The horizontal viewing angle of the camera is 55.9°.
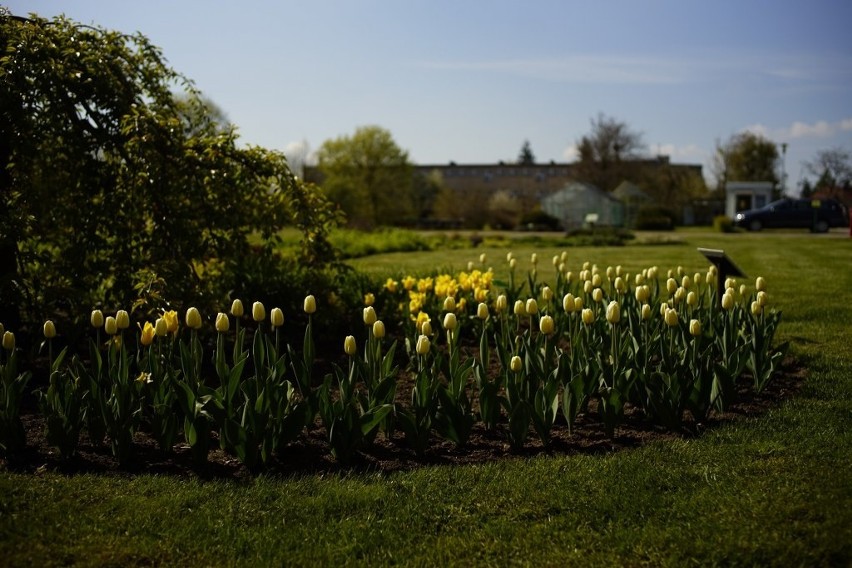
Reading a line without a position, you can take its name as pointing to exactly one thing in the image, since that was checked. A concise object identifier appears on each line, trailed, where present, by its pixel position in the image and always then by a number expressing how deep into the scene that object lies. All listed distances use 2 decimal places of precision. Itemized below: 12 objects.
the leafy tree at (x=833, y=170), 52.56
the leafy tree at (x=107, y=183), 6.27
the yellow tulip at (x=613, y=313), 4.58
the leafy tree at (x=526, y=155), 105.06
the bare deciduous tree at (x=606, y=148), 66.06
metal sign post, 6.43
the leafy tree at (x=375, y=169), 48.19
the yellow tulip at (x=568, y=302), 4.87
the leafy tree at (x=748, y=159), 59.69
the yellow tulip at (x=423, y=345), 4.34
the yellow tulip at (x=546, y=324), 4.61
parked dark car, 32.88
